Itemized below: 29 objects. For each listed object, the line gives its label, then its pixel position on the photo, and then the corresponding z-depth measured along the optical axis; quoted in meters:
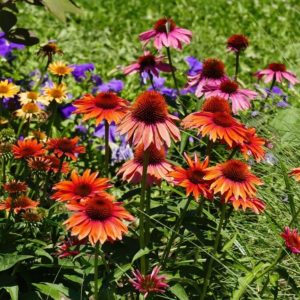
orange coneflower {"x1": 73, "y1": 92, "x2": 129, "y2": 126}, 1.19
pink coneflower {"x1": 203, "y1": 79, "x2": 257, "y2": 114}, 1.38
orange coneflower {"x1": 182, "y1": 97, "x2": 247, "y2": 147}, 1.13
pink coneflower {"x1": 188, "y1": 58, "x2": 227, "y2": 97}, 1.47
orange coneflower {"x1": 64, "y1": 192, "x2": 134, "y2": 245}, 1.05
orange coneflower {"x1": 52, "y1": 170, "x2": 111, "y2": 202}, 1.12
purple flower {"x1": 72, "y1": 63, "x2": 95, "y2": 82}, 1.94
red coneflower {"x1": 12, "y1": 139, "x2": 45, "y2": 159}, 1.34
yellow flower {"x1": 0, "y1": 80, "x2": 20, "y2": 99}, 1.56
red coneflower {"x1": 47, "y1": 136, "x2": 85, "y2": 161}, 1.36
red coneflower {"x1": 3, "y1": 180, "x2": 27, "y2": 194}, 1.27
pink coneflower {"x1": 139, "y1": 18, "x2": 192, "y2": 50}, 1.53
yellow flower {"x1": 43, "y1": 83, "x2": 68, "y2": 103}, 1.57
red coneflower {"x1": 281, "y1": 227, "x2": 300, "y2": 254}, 1.09
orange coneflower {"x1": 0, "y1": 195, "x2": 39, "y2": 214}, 1.26
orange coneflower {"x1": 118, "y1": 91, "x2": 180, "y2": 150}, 1.09
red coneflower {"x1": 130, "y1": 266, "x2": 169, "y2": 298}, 1.11
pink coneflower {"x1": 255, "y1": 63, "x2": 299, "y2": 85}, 1.71
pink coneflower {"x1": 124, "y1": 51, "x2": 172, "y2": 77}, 1.54
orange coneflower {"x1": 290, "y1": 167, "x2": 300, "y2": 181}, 1.18
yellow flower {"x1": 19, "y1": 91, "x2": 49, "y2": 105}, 1.63
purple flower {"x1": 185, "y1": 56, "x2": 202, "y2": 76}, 1.94
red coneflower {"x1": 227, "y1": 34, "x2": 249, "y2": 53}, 1.62
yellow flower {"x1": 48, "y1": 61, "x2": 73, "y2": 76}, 1.62
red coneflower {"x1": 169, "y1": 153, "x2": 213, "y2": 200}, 1.12
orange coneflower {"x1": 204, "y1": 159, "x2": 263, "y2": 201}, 1.09
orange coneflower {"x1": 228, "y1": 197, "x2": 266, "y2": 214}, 1.09
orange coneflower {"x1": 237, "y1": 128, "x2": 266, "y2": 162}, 1.17
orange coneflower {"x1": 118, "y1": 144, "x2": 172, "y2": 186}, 1.17
